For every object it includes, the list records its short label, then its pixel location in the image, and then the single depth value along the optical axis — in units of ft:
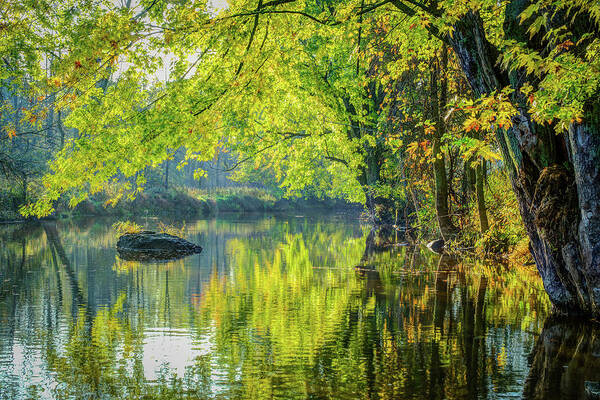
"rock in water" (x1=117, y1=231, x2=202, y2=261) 61.48
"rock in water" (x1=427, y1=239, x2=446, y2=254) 64.27
